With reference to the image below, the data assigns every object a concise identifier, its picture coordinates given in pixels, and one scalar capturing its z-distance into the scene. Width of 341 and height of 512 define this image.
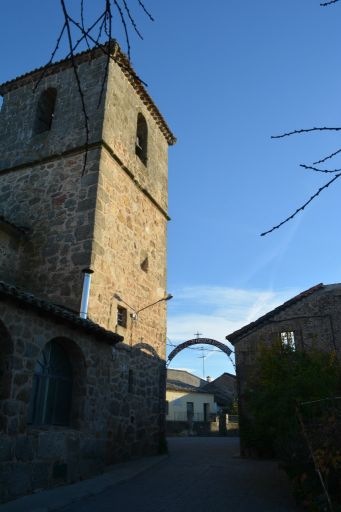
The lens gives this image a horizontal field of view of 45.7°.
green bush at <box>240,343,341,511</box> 5.63
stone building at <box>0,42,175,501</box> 6.73
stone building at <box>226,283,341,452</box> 14.67
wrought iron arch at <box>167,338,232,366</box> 27.70
